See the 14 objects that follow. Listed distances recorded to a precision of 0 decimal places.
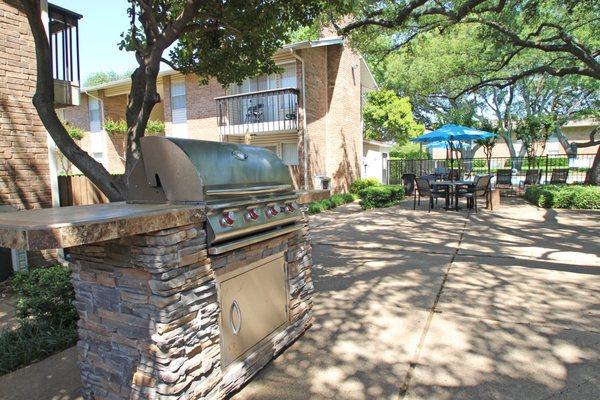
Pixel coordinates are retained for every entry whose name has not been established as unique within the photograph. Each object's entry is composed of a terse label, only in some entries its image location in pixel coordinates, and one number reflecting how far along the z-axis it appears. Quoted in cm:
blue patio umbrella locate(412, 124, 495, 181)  1203
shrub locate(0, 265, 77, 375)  341
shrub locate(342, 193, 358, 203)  1482
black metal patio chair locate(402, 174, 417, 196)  1594
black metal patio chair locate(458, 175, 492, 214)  1080
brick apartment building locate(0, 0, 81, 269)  585
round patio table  1084
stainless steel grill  247
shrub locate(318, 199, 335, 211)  1281
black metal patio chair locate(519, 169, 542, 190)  1556
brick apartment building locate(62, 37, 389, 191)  1491
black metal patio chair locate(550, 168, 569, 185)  1503
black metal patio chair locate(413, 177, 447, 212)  1083
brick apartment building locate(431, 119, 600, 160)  3381
